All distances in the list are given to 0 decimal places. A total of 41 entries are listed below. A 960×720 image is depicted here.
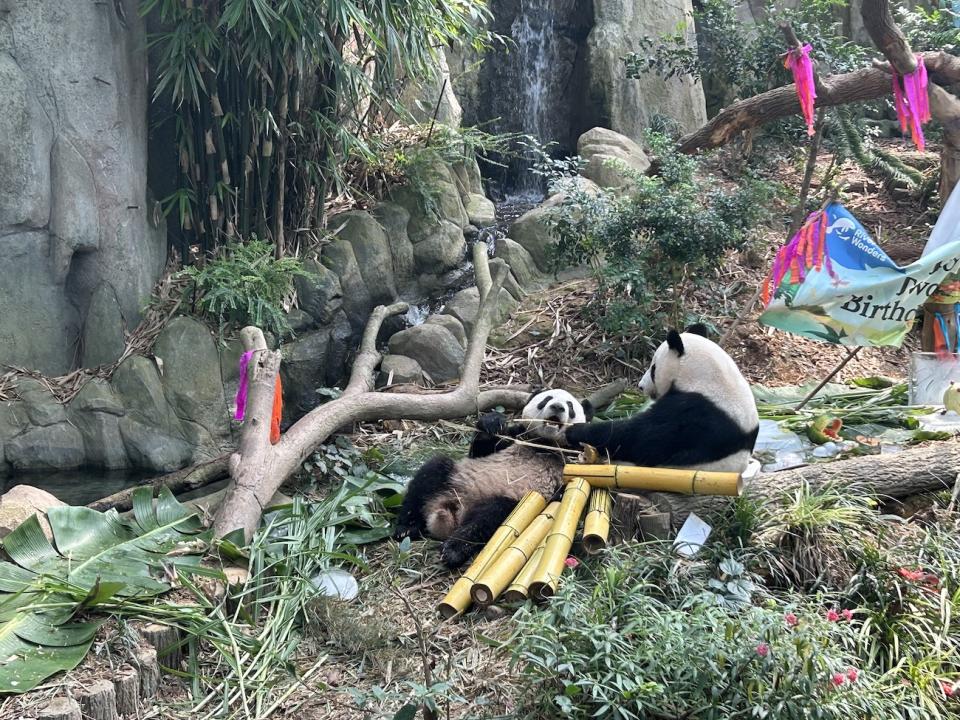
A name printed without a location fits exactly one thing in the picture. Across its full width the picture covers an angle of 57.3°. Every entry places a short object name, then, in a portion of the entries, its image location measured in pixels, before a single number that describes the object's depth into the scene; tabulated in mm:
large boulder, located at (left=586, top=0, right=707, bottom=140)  10633
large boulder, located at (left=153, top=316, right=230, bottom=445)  6332
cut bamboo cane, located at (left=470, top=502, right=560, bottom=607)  3500
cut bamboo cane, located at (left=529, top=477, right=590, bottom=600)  3426
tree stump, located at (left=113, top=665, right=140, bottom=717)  3008
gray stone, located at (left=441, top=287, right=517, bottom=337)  7559
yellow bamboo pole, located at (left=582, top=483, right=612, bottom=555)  3656
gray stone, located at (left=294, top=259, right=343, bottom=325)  7039
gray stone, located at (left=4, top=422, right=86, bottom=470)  6113
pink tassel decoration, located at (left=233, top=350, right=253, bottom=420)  4664
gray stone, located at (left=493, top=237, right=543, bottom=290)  8203
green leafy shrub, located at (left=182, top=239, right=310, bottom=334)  6449
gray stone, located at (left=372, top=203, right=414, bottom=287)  7926
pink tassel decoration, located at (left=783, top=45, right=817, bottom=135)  6559
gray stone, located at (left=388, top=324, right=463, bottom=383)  7039
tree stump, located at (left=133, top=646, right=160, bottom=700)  3121
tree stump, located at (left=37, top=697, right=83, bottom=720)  2746
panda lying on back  4038
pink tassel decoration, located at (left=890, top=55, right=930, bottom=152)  6371
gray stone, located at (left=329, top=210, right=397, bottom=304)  7641
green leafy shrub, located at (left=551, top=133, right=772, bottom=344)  6633
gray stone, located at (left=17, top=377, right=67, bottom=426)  6164
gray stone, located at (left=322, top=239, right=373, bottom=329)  7395
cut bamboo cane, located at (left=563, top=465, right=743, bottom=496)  3734
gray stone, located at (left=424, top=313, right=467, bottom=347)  7330
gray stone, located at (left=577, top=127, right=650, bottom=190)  9084
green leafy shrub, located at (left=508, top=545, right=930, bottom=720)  2850
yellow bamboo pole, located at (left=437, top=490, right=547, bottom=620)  3545
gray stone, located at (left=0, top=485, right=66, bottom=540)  3746
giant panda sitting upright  4074
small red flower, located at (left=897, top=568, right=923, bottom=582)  3549
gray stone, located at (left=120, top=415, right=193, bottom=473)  6207
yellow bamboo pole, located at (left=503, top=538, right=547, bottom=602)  3453
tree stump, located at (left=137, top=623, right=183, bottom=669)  3242
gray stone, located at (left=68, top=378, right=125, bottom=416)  6215
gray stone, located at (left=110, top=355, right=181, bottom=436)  6262
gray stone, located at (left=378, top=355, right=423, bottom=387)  6742
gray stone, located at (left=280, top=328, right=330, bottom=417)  6750
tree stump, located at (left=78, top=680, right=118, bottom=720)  2883
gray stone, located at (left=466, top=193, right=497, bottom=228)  8703
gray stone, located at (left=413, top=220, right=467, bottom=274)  8047
